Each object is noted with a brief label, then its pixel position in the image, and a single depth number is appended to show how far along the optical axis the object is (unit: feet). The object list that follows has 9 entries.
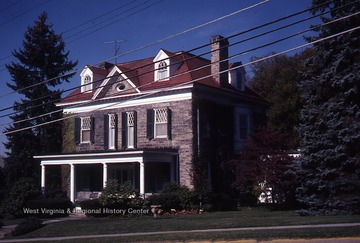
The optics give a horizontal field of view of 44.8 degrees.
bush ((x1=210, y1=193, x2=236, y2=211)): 85.25
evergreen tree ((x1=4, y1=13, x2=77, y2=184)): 118.11
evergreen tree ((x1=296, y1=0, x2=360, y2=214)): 62.39
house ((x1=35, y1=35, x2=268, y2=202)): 88.28
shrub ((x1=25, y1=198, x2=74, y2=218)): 85.87
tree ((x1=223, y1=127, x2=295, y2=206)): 75.25
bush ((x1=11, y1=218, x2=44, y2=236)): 62.13
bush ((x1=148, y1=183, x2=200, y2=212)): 79.56
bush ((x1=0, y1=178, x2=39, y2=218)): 89.51
